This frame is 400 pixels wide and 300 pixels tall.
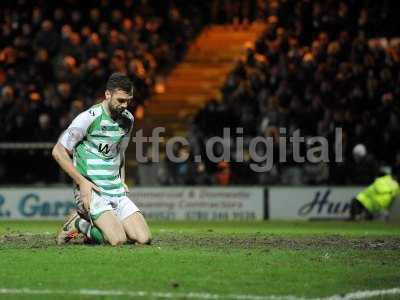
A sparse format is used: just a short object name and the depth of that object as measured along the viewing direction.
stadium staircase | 30.72
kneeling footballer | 12.84
